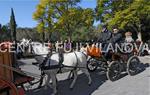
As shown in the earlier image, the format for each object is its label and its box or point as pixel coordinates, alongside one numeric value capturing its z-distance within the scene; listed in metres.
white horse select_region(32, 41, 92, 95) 4.00
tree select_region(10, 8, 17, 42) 16.73
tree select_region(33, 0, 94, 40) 16.03
